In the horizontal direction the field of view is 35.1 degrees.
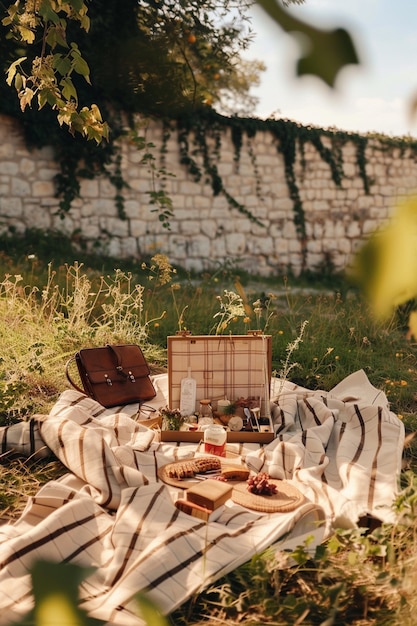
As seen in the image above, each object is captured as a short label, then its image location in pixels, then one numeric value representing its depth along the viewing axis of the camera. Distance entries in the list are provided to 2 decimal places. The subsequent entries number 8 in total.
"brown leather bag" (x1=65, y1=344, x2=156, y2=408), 4.12
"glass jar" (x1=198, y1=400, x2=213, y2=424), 3.79
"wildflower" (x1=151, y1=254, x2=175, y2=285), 5.62
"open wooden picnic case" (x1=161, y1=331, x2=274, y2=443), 3.90
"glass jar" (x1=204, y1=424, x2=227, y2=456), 3.28
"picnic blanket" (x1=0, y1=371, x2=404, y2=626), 2.21
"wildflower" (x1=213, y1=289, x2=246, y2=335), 4.17
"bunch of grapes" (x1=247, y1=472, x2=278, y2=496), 2.88
